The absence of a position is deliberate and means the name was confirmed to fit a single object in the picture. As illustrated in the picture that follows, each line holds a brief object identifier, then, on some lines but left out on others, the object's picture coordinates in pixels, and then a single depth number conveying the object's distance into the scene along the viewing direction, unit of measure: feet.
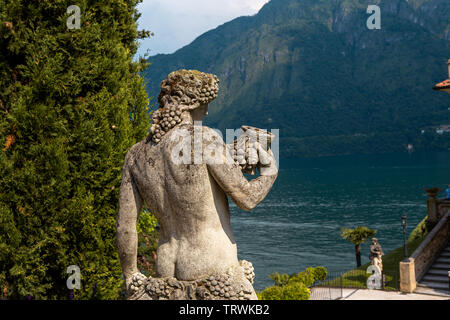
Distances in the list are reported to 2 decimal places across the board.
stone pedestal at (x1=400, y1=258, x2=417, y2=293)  79.77
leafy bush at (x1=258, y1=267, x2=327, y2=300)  65.62
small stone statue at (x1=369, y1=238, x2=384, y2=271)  86.08
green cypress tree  29.14
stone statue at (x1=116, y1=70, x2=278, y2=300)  16.16
